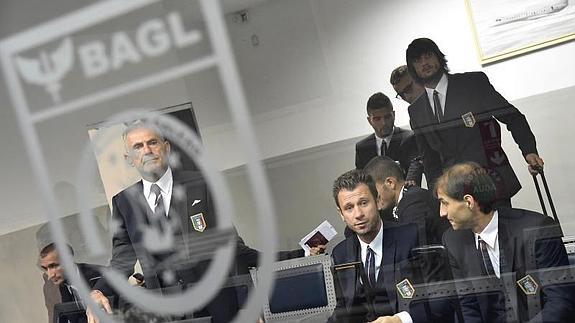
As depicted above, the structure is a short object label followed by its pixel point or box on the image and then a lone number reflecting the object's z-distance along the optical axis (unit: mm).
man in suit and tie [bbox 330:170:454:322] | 2791
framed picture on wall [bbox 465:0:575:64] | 2535
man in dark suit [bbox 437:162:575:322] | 2561
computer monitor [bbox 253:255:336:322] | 2830
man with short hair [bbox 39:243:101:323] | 3109
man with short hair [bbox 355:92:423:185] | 2801
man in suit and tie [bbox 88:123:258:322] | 2850
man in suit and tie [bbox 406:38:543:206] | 2627
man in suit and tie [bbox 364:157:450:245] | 2754
